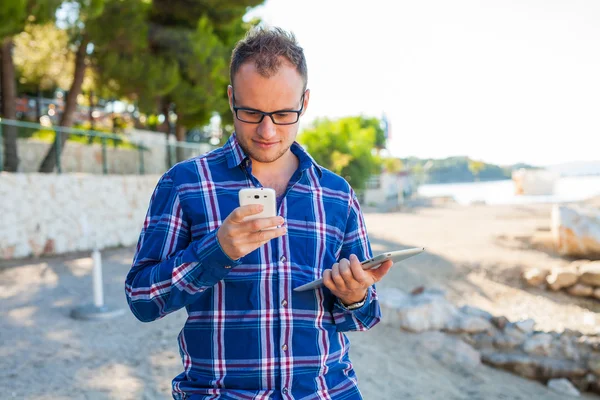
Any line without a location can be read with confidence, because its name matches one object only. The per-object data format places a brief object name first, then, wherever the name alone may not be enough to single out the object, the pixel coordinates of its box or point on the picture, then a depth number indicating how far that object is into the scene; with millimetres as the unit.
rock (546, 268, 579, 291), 8789
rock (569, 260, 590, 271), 8977
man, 1534
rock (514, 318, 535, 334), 5703
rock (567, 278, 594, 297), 8609
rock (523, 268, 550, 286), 9141
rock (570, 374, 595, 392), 5031
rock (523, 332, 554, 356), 5402
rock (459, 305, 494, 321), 6078
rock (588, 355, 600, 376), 5066
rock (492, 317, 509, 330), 5891
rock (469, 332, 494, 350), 5617
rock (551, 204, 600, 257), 10938
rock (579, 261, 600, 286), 8602
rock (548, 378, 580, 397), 4859
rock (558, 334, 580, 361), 5305
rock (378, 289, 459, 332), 5855
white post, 5609
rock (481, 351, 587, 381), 5133
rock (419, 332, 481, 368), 5215
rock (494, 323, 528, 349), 5555
